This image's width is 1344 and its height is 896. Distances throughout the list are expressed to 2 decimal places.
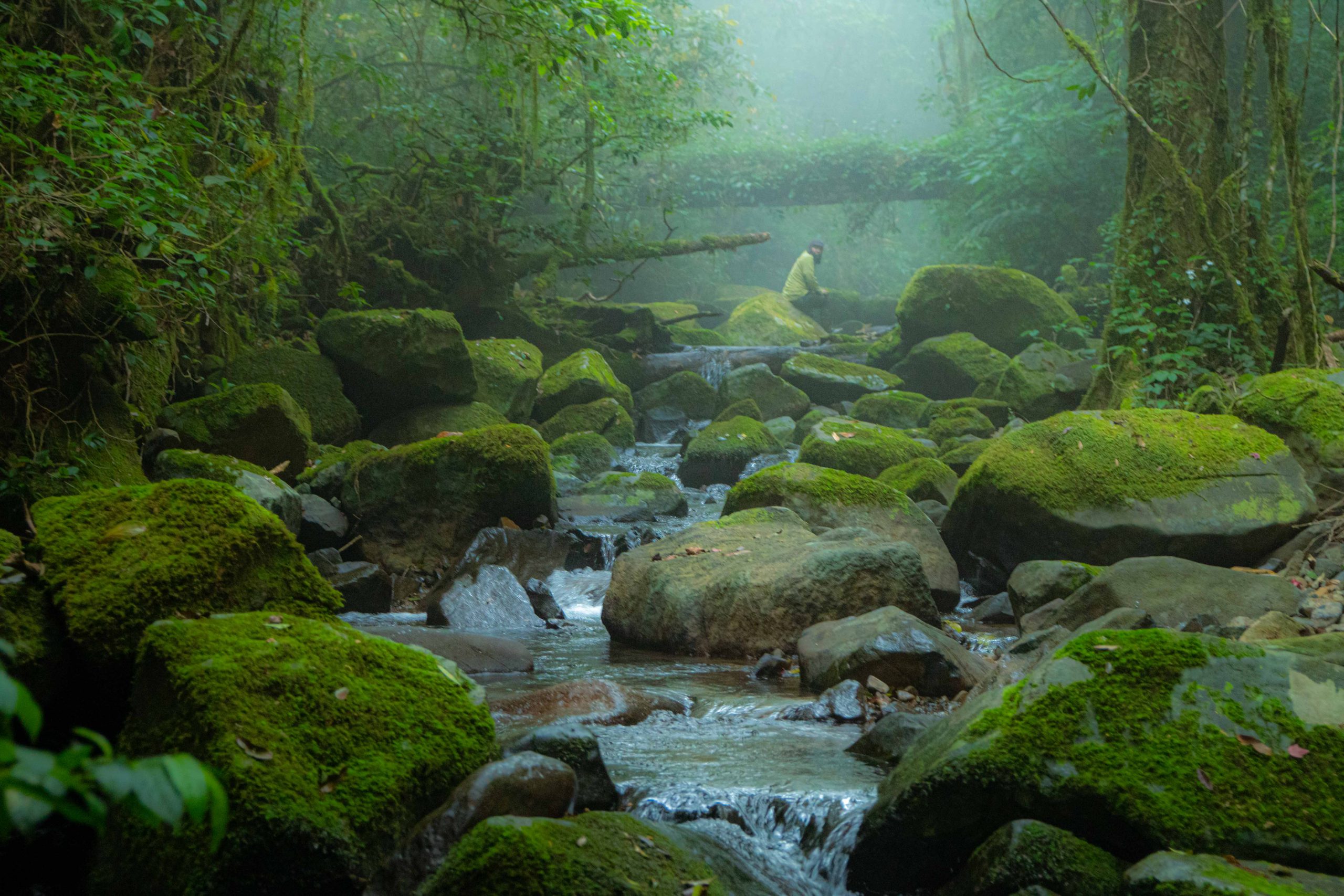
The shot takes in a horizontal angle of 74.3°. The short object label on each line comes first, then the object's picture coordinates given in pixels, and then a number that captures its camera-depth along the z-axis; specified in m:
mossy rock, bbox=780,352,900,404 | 15.70
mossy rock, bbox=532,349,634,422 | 13.70
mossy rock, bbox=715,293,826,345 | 21.77
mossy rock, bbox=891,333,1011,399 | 15.03
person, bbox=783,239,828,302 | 24.73
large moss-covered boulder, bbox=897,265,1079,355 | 16.14
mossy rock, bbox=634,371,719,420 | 15.63
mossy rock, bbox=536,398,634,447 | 13.32
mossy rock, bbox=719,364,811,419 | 15.05
